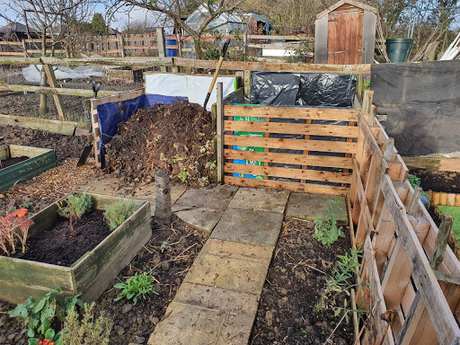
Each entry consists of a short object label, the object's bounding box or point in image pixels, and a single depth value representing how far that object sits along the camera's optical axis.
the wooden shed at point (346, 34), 12.65
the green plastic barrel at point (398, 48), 11.30
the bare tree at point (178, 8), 7.01
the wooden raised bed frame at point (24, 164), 4.94
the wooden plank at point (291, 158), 4.69
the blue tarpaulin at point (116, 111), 5.67
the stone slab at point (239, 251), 3.49
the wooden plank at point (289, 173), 4.77
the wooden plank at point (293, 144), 4.62
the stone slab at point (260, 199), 4.55
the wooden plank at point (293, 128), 4.54
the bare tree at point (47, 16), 8.16
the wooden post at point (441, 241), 1.29
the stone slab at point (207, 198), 4.59
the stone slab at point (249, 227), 3.84
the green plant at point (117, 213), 3.41
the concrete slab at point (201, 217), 4.09
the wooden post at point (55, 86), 7.37
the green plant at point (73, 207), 3.55
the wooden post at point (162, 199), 4.03
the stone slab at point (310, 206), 4.27
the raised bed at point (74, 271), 2.57
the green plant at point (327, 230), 3.71
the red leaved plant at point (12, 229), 2.83
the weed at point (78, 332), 2.21
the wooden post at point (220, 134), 4.89
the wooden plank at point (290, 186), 4.85
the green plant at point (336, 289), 2.82
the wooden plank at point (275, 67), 5.96
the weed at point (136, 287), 2.93
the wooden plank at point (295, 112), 4.49
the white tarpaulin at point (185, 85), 6.45
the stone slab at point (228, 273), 3.09
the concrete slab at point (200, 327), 2.50
